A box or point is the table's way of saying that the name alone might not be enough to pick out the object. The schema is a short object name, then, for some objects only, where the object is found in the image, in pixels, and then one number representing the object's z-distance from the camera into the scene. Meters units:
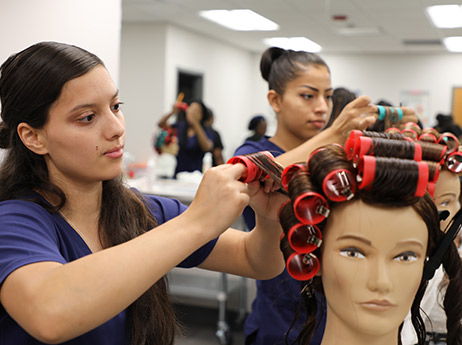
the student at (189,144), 5.02
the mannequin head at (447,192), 1.49
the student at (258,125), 6.47
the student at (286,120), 1.60
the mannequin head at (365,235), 0.93
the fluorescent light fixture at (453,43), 3.98
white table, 3.77
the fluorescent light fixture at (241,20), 5.18
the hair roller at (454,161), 1.19
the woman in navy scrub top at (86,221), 0.83
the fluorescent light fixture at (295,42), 5.86
